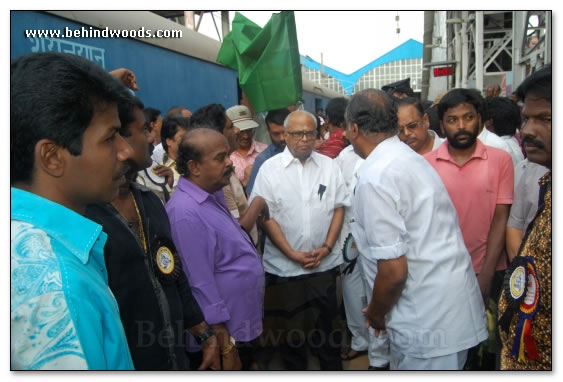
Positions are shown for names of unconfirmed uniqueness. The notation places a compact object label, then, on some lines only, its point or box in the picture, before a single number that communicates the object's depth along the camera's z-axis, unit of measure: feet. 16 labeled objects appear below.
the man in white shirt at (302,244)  9.27
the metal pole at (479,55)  21.60
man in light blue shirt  2.38
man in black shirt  4.57
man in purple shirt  6.17
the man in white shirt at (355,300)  9.46
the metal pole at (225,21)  22.29
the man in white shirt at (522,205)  6.78
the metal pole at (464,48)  29.30
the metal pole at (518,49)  19.15
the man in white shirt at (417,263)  5.43
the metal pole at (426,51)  54.08
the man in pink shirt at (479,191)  7.70
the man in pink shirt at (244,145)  12.95
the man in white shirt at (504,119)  11.77
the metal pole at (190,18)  25.20
